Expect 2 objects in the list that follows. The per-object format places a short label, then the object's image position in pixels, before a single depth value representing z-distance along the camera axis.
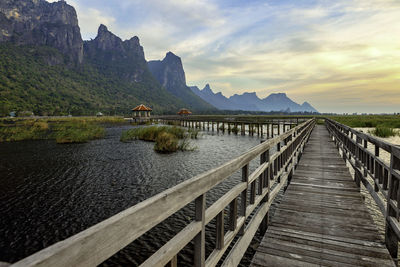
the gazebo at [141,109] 70.62
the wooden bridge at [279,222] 1.04
